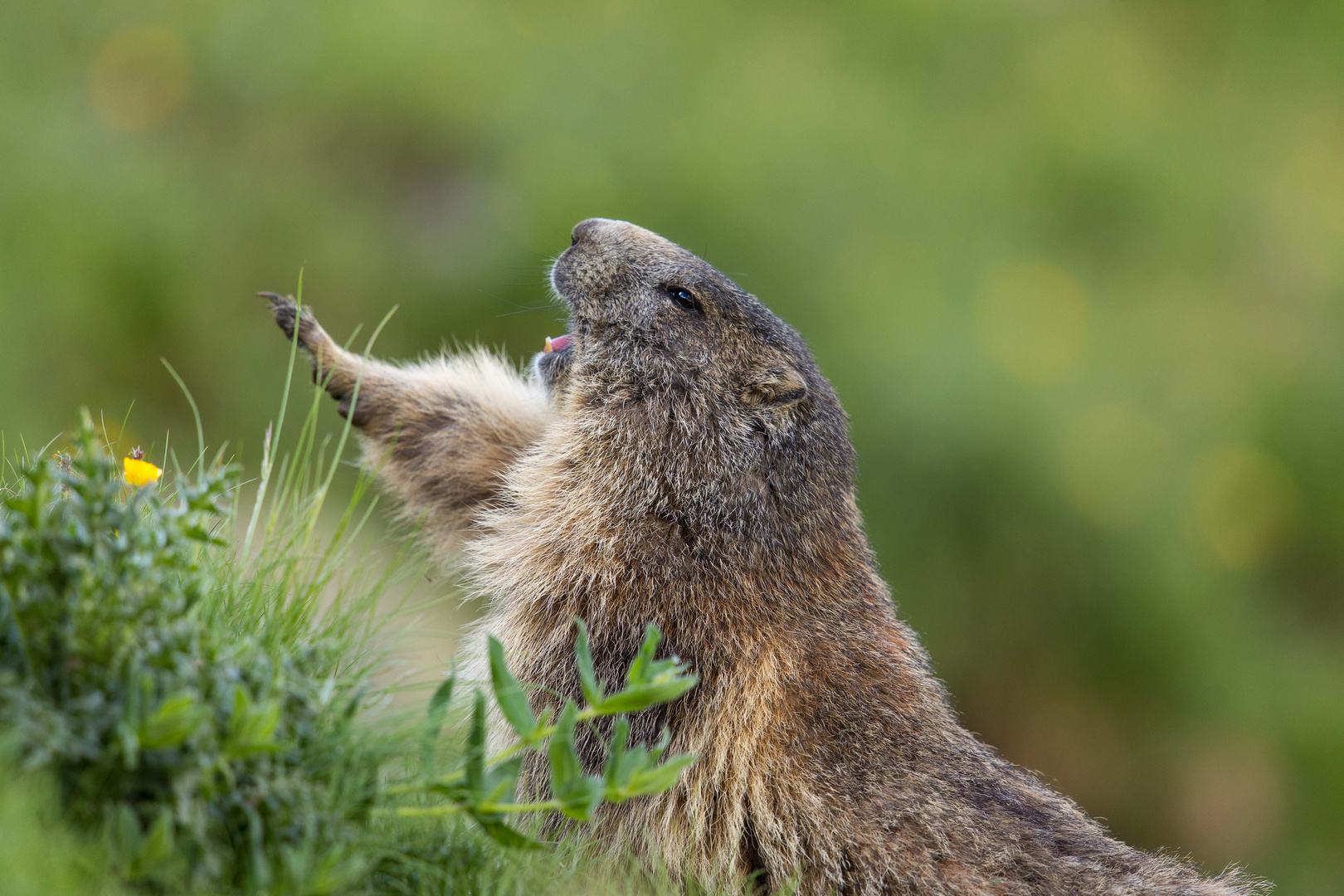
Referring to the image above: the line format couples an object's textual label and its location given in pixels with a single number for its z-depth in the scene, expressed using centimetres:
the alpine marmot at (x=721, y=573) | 693
